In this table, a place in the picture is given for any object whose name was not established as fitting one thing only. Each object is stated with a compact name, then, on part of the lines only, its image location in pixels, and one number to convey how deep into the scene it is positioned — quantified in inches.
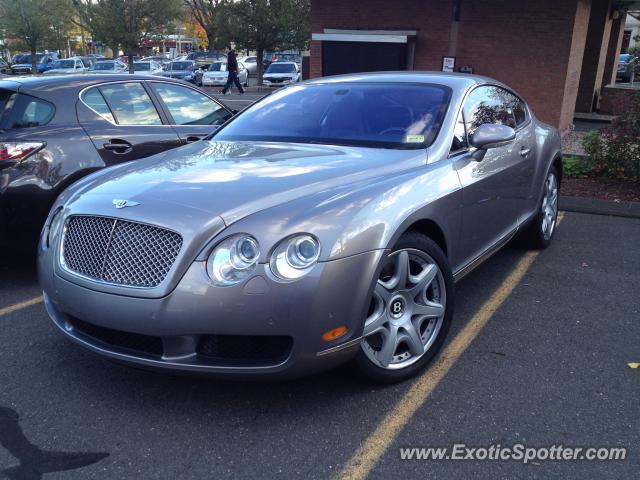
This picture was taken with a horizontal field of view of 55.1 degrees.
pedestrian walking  1010.7
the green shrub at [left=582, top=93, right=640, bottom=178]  317.1
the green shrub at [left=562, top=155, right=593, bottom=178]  344.9
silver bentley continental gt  104.0
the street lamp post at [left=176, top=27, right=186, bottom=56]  2790.4
